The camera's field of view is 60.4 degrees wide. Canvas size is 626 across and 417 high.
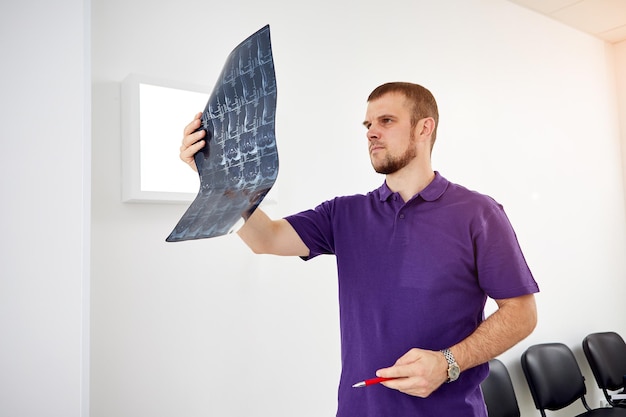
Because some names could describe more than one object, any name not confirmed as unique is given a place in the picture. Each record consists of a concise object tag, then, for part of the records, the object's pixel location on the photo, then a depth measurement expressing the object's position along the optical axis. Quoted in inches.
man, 58.4
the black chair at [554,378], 124.6
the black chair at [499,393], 112.7
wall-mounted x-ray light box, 73.4
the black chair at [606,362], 136.8
